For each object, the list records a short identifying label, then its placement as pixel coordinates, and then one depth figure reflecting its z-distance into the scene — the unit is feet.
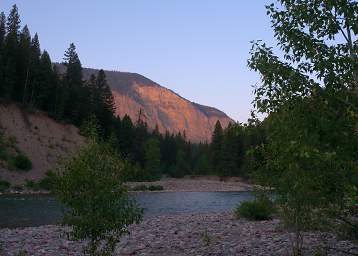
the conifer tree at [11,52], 246.27
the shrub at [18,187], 193.45
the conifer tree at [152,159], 312.50
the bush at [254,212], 80.28
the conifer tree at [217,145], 350.68
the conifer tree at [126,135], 301.22
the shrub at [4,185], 185.64
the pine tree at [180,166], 397.39
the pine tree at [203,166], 389.19
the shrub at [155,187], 250.59
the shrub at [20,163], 211.20
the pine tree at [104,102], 290.56
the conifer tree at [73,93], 271.49
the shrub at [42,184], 197.93
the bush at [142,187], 241.43
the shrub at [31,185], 198.08
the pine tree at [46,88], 265.54
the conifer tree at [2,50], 244.01
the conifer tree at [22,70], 261.24
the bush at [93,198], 31.58
